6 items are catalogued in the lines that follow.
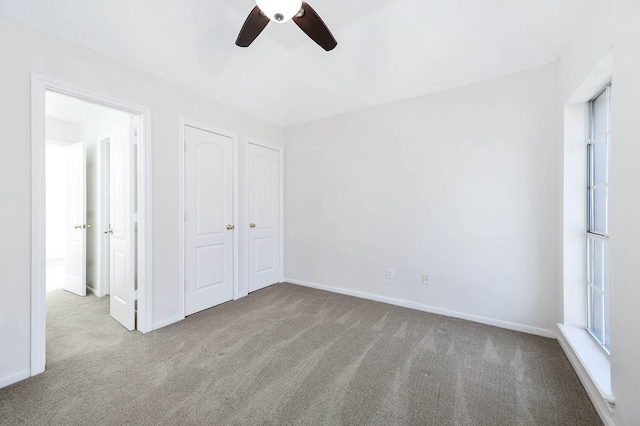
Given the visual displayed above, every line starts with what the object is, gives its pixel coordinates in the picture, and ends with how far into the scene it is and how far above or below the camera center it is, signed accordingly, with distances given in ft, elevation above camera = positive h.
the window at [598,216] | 6.31 -0.09
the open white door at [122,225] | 8.45 -0.42
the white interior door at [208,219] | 9.72 -0.28
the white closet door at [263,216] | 12.34 -0.20
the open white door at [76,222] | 11.62 -0.46
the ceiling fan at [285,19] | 5.24 +4.39
